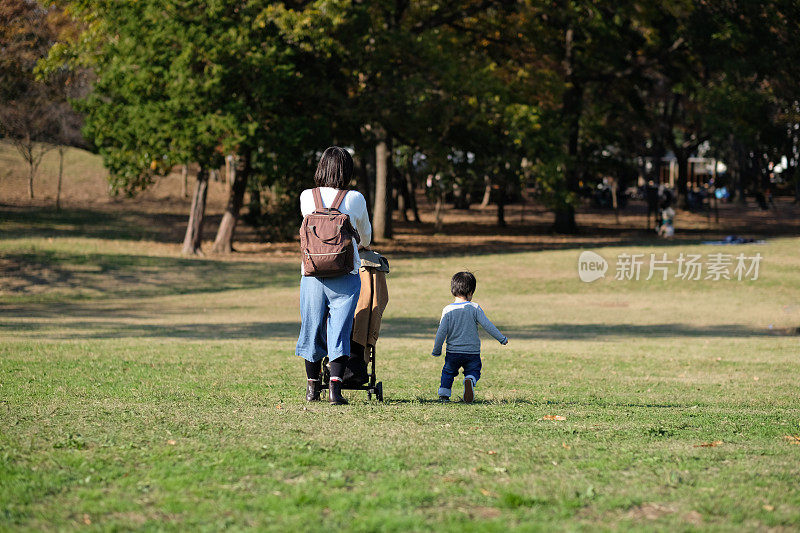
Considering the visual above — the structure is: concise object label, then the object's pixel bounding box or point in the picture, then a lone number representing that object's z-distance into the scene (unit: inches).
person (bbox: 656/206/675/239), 1519.4
